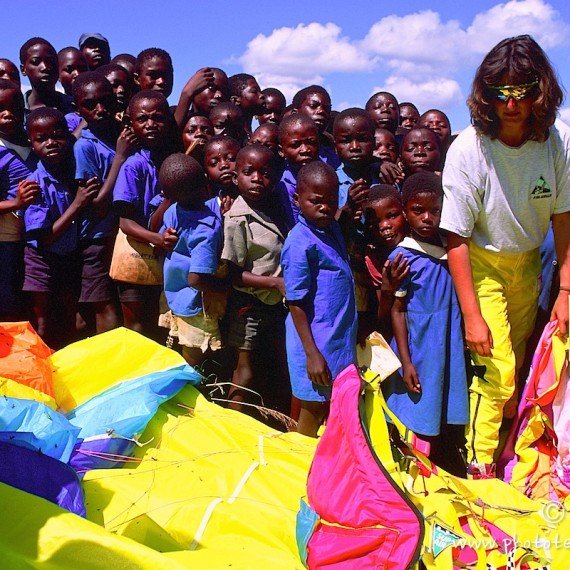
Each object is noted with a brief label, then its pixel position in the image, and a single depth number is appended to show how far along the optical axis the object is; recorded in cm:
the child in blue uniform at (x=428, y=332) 307
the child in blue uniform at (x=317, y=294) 296
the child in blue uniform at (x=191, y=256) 328
